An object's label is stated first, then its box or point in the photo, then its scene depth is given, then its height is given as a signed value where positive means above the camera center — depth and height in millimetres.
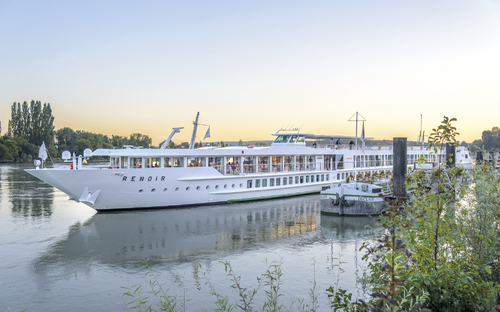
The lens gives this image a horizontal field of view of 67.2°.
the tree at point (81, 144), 122900 +385
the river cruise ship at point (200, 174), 26188 -2255
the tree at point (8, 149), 101169 -1282
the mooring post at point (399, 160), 26859 -802
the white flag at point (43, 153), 25325 -566
